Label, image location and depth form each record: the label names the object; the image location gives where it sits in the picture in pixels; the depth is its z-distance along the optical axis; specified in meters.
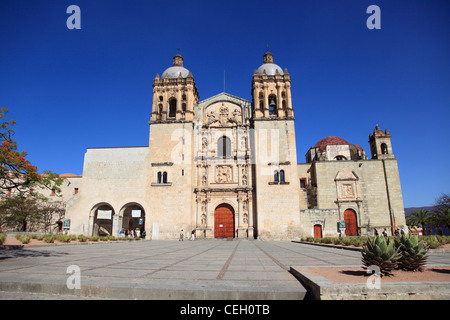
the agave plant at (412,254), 5.32
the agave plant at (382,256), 4.85
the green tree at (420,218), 34.71
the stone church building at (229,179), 26.73
